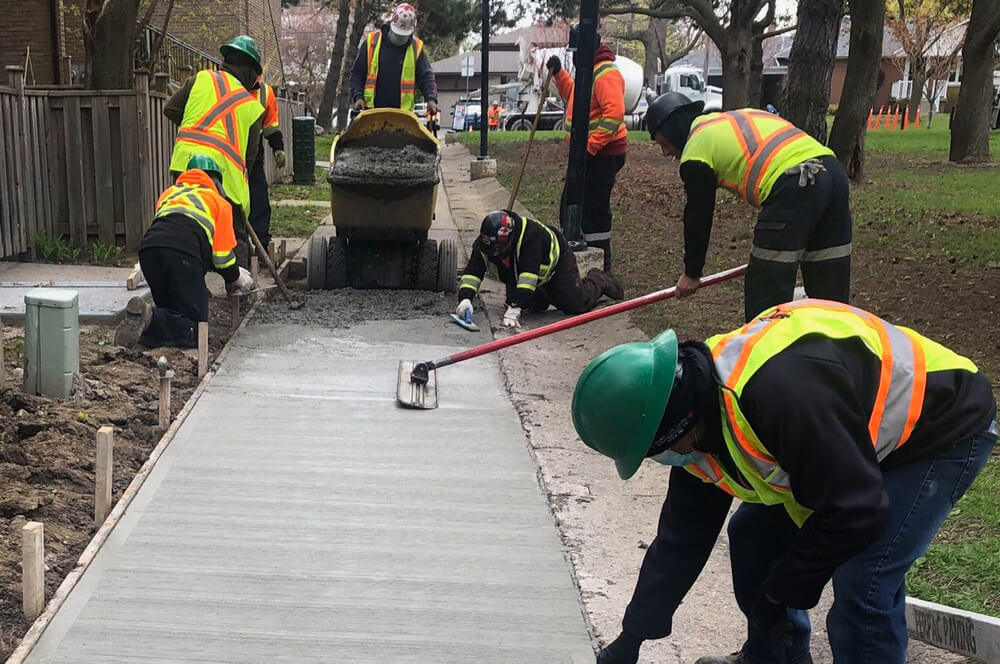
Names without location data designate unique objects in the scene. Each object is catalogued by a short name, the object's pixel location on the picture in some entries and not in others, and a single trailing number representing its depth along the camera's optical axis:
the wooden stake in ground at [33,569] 3.30
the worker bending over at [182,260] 6.33
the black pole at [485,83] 18.19
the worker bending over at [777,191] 4.88
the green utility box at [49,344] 5.27
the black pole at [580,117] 8.57
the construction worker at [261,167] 8.48
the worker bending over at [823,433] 2.29
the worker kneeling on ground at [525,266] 7.48
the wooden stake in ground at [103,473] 3.92
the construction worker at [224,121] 7.45
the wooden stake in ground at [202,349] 5.82
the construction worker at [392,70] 9.32
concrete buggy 7.95
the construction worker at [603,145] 8.86
